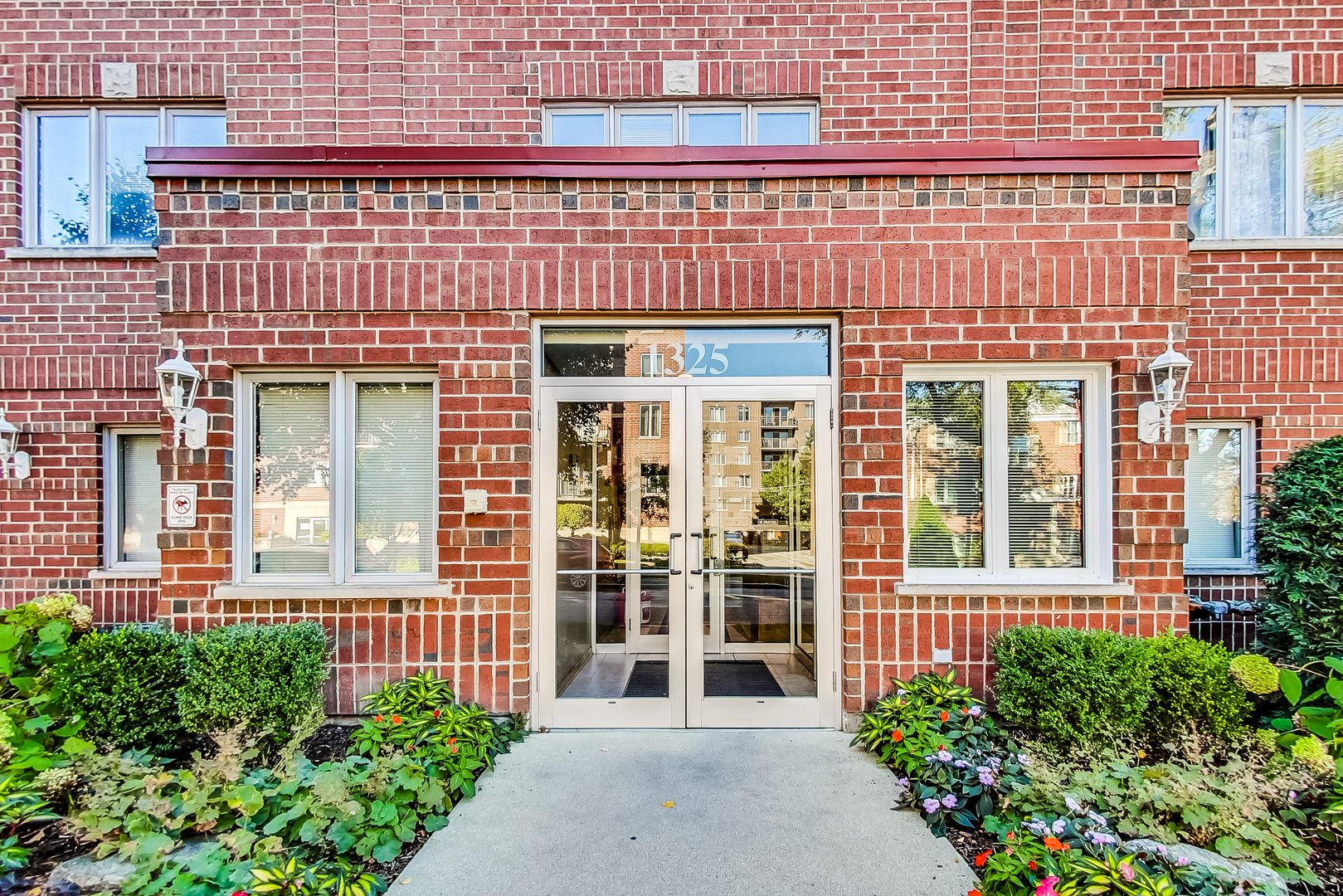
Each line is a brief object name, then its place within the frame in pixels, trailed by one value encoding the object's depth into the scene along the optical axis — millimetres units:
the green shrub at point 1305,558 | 3553
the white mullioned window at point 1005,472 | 4027
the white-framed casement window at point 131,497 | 5121
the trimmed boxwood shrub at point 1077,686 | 3316
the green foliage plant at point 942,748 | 2895
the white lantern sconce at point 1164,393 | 3666
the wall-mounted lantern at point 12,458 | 4848
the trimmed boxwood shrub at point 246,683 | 3350
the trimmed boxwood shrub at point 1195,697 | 3324
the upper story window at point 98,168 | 5141
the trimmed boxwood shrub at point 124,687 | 3314
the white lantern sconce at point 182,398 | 3660
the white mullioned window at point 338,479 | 4012
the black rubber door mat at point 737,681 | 4020
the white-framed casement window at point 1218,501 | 5086
